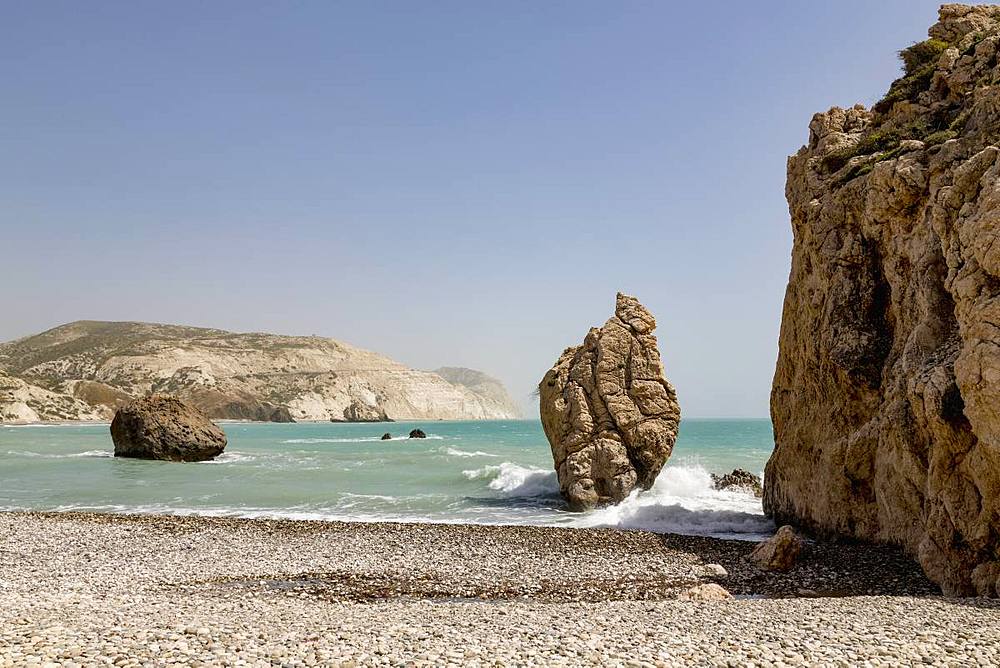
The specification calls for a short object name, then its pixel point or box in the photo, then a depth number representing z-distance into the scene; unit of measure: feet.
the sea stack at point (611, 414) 84.64
